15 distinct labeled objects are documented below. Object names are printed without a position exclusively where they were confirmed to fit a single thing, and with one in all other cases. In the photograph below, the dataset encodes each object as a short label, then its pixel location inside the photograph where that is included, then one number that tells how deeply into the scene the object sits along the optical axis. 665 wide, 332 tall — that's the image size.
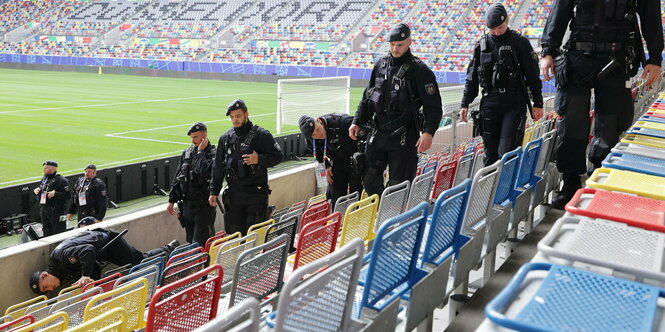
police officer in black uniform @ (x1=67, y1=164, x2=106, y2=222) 11.34
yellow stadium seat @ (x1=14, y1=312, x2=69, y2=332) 3.93
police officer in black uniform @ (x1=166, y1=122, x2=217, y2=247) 9.27
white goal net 25.47
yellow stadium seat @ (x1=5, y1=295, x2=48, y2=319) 6.59
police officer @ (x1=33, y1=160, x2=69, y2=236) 11.43
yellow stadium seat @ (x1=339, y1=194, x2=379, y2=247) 4.58
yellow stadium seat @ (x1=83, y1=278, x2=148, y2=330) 4.65
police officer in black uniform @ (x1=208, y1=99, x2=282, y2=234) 8.08
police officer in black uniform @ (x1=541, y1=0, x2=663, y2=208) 4.67
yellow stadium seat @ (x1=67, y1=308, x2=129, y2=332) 3.24
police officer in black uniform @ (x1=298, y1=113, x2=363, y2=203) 8.07
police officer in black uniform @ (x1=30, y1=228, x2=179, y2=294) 8.26
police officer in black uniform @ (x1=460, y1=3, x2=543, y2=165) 5.69
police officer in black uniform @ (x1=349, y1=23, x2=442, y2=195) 5.76
